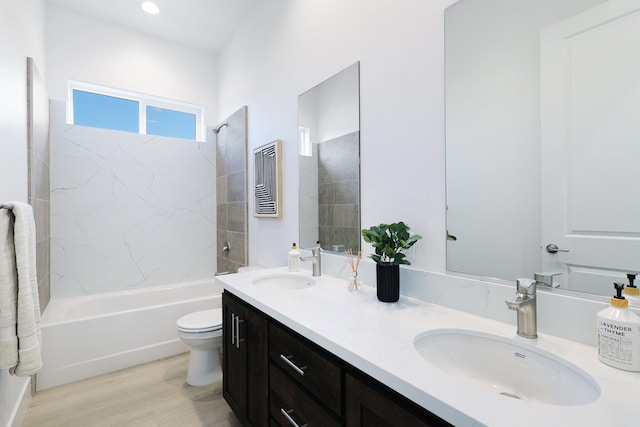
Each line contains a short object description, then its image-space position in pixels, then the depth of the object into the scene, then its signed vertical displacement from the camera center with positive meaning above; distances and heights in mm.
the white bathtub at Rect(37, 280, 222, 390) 2207 -981
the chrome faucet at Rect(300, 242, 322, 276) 1841 -303
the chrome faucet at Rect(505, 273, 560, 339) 896 -288
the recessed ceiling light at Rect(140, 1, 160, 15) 2665 +1895
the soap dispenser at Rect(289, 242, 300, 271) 1967 -327
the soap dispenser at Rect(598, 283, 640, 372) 702 -305
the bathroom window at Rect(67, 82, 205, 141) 2939 +1093
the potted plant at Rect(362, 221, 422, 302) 1270 -191
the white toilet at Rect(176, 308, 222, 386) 2086 -951
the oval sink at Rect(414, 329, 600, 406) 745 -452
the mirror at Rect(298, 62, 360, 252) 1673 +311
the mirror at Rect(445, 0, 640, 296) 822 +235
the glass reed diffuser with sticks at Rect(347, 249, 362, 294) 1453 -343
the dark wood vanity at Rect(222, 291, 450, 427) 758 -586
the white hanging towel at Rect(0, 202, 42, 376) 1145 -357
